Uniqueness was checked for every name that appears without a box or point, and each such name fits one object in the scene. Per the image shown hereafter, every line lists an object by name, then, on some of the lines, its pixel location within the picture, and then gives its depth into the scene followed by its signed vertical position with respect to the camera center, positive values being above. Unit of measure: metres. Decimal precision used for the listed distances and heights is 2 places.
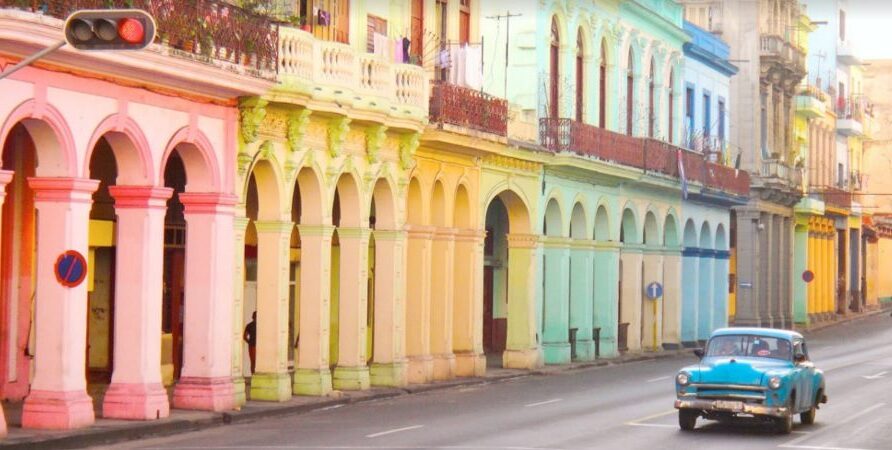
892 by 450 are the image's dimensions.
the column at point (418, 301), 35.66 -0.02
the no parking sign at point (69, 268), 22.69 +0.34
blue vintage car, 24.44 -1.03
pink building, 22.98 +1.35
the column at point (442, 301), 36.91 -0.02
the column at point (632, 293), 50.78 +0.25
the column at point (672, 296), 54.66 +0.20
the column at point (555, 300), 44.12 +0.04
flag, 52.69 +3.57
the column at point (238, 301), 28.17 -0.05
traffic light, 17.41 +2.52
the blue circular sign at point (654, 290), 50.53 +0.34
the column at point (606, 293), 47.94 +0.23
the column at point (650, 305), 52.72 -0.07
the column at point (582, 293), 46.16 +0.22
